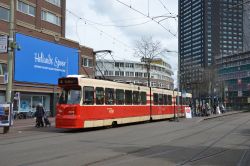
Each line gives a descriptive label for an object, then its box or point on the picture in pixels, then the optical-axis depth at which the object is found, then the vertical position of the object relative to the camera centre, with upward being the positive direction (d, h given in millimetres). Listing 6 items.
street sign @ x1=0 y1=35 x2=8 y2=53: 25219 +3827
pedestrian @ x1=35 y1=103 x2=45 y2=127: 27962 -592
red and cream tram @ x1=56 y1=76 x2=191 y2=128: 23547 +234
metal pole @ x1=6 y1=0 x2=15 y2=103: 25312 +3387
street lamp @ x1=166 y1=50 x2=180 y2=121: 40194 +2063
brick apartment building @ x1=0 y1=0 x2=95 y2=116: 43812 +6313
